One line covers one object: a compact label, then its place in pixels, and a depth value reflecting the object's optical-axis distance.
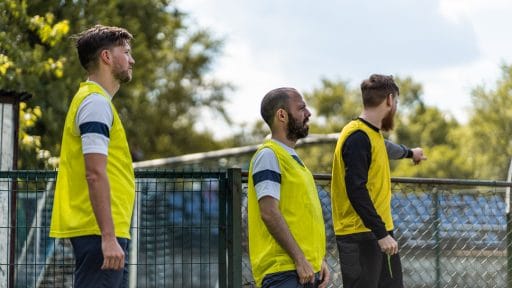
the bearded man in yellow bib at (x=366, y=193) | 11.24
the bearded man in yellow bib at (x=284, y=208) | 10.02
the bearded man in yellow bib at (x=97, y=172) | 8.41
